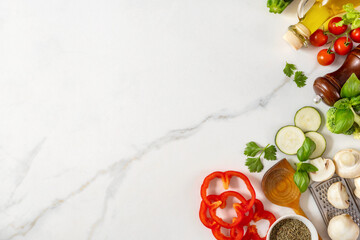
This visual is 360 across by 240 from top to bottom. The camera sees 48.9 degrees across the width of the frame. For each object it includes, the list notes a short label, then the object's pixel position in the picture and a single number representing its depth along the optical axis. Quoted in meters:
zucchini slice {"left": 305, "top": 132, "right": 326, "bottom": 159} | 1.59
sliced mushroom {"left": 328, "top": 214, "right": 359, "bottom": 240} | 1.49
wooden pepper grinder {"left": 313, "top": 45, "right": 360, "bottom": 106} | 1.52
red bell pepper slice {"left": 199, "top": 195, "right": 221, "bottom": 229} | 1.57
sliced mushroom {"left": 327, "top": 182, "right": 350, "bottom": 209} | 1.51
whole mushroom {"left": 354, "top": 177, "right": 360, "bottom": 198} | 1.53
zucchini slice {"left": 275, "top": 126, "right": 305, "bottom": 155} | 1.59
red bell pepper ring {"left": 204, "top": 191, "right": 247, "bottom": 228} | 1.55
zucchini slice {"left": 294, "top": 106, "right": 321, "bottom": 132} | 1.61
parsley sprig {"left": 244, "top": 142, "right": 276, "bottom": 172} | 1.61
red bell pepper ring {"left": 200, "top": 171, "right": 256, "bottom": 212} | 1.56
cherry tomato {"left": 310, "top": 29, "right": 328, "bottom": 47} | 1.61
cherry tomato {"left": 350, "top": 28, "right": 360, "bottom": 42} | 1.57
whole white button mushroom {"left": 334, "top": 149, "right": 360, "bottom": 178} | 1.53
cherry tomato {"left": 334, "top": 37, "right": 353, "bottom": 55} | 1.58
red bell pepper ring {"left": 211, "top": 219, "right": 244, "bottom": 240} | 1.57
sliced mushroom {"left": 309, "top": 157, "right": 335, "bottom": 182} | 1.56
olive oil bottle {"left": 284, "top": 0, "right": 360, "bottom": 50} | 1.58
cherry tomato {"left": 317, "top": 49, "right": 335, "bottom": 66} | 1.59
